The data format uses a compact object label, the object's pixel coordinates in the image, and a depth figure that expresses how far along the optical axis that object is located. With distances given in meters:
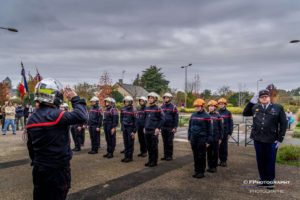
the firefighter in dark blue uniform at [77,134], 10.27
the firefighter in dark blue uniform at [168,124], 8.95
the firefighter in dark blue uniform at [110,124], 9.16
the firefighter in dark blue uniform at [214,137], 7.39
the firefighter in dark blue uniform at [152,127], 7.90
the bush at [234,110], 42.09
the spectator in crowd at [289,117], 21.21
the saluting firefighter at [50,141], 2.97
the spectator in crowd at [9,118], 15.27
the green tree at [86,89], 43.01
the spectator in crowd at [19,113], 18.00
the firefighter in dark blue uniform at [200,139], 6.69
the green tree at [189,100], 48.50
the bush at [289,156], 8.50
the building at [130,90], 59.25
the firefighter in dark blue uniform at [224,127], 8.16
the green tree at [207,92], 78.50
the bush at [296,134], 16.27
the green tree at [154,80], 63.12
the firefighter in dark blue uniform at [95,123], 9.84
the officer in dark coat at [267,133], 5.65
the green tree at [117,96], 47.21
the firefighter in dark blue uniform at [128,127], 8.53
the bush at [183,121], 21.95
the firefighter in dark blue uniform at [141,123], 9.71
